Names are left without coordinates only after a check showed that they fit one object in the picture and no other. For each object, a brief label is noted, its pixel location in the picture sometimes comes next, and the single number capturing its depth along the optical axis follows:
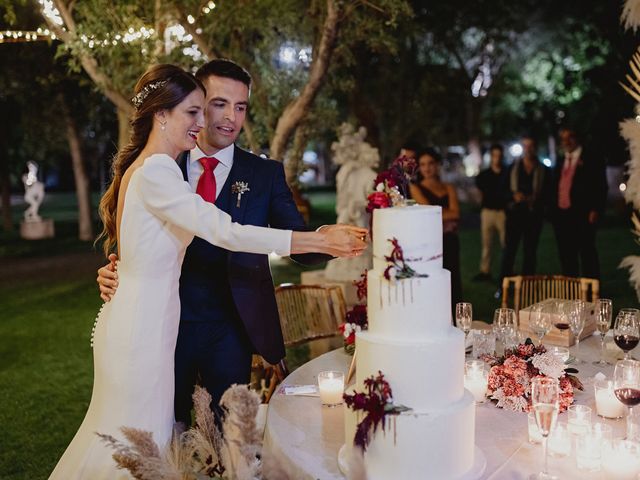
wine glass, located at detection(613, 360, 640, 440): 2.41
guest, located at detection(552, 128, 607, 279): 8.20
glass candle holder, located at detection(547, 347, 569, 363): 2.84
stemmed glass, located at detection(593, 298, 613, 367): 3.51
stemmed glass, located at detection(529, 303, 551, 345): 3.34
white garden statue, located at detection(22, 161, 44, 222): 19.28
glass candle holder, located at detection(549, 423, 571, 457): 2.28
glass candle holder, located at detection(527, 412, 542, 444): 2.34
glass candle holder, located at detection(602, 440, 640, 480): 2.03
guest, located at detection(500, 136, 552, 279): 9.09
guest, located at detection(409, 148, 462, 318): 7.29
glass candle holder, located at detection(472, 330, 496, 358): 3.29
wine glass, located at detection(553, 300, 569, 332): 3.57
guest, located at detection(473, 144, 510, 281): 9.91
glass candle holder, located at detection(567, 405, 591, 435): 2.28
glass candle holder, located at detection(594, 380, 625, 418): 2.61
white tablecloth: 2.19
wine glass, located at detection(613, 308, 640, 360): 3.10
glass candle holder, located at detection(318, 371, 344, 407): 2.76
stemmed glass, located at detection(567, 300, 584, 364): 3.47
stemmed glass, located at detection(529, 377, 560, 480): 2.09
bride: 2.46
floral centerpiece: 2.69
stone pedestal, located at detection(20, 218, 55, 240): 18.81
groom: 2.97
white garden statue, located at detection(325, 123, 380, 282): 8.19
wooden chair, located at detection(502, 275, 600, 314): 5.06
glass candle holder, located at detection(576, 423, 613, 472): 2.15
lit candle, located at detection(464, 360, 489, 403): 2.76
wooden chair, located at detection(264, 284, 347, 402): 4.72
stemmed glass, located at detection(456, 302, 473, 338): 3.51
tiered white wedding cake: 1.99
